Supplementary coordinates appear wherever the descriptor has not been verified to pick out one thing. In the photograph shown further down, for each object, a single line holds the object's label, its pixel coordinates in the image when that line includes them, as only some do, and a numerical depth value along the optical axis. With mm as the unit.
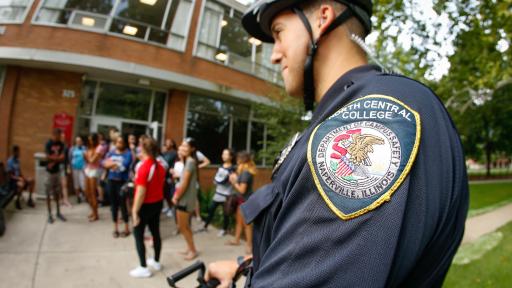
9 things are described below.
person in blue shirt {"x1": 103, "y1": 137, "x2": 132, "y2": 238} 6121
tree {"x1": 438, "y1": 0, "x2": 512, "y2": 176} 5281
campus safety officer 560
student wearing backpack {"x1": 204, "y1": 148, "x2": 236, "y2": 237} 6516
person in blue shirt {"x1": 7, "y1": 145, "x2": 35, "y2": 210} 6605
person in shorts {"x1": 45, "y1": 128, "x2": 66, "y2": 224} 6223
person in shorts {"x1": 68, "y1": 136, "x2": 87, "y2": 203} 7879
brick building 4617
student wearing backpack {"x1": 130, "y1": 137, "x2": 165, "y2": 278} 4328
